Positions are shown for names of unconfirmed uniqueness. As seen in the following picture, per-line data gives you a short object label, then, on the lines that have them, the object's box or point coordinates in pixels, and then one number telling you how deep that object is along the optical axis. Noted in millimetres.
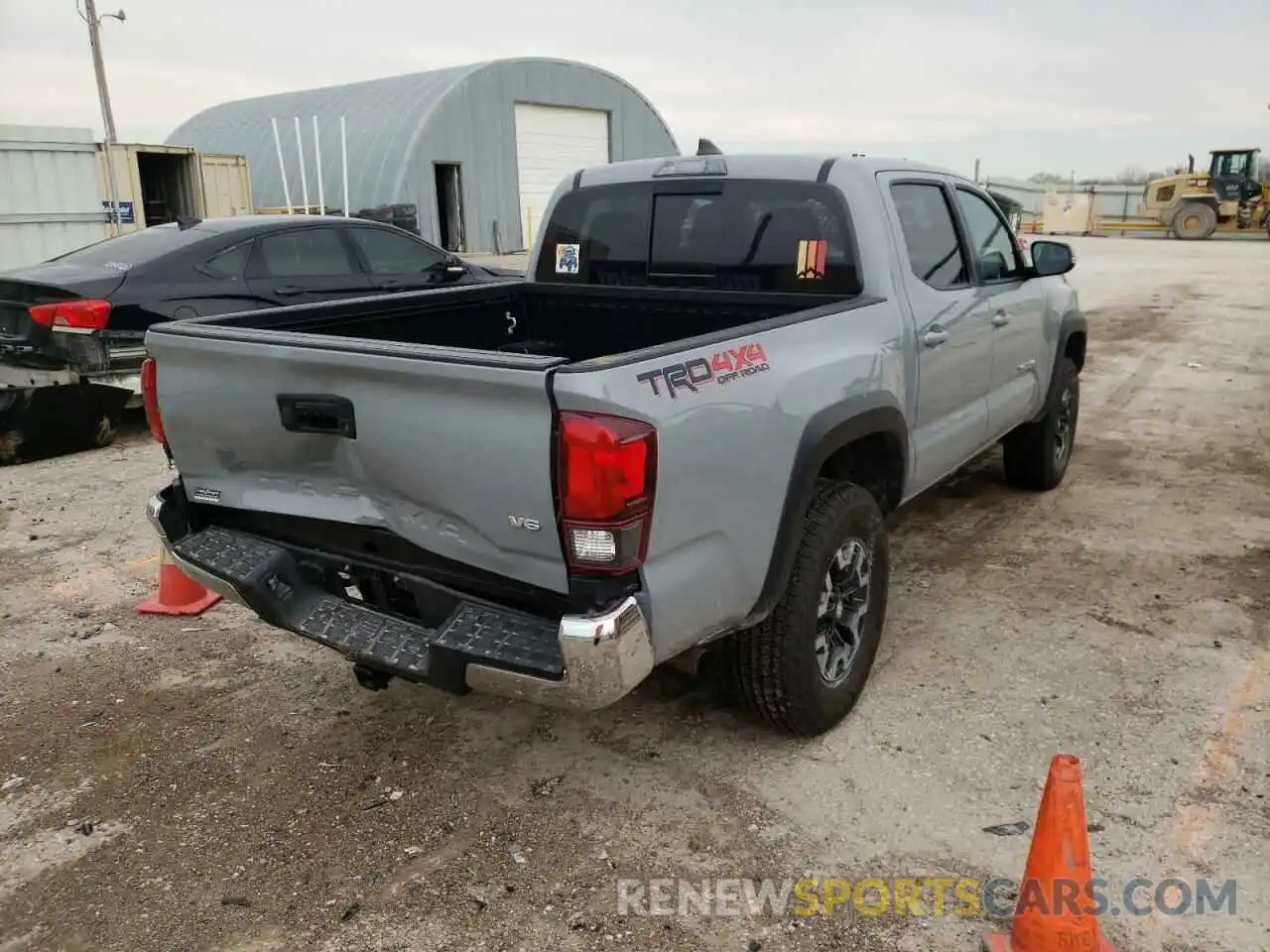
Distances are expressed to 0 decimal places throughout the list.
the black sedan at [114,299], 6859
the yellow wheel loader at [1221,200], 33688
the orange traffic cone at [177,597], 4527
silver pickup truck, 2451
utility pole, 23208
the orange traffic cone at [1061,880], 2312
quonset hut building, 23250
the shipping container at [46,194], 12344
